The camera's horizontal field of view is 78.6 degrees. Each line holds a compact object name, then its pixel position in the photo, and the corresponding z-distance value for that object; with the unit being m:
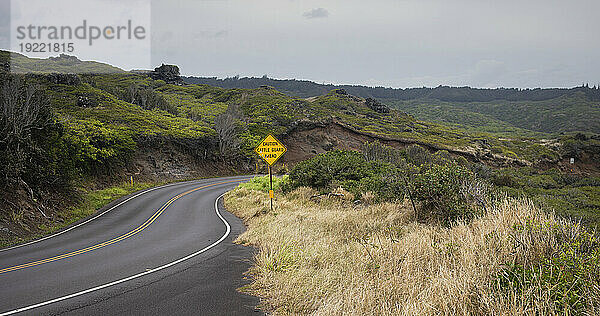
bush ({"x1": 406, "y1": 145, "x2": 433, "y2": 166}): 37.04
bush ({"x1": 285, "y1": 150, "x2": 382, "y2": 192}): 20.44
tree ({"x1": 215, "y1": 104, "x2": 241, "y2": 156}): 46.59
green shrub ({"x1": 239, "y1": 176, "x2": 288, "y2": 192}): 24.76
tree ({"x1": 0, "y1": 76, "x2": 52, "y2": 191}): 16.16
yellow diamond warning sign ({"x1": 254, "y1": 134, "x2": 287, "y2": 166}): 17.94
